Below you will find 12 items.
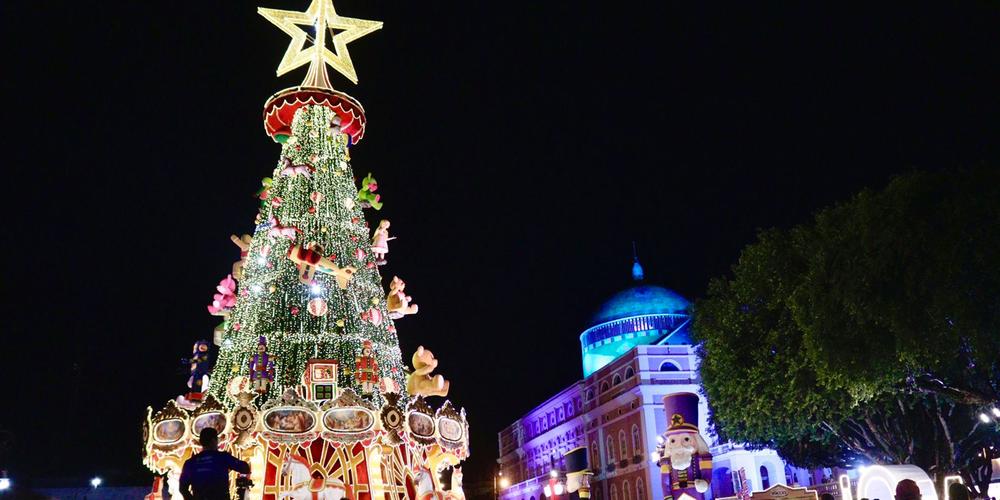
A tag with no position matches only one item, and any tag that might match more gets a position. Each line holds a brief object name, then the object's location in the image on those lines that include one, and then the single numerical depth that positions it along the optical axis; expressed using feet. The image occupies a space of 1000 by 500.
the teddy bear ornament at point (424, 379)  66.69
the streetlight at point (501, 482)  223.02
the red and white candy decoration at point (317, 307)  59.88
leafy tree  60.13
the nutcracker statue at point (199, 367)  61.77
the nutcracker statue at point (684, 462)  58.44
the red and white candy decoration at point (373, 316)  62.49
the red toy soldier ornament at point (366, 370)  61.72
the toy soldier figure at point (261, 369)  57.31
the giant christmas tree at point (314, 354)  55.62
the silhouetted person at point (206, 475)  22.24
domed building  137.89
